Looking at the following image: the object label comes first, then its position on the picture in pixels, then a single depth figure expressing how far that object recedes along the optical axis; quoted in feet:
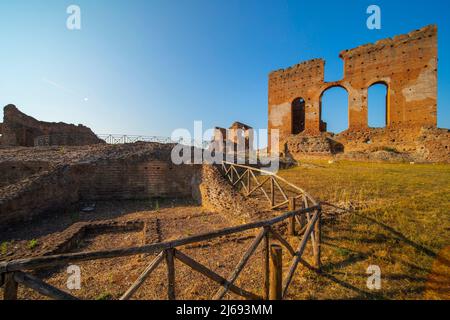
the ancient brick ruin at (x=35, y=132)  57.67
